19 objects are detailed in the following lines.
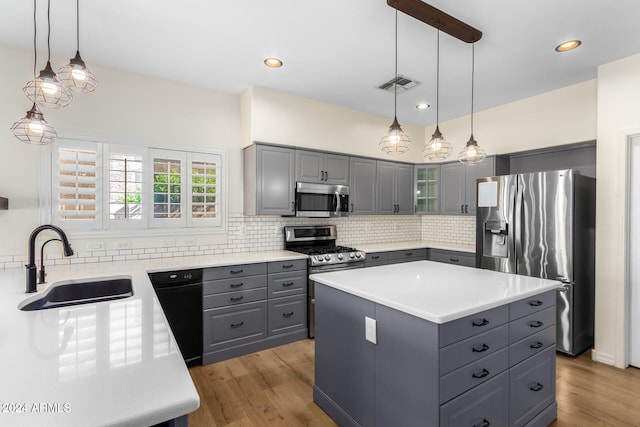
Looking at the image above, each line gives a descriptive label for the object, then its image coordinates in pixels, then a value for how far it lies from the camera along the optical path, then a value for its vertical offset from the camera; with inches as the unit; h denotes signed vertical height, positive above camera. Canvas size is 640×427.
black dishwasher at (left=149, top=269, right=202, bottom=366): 114.2 -33.8
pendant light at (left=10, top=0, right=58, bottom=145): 77.5 +21.1
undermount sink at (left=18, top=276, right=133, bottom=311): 82.0 -22.7
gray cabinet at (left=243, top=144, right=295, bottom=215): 145.6 +14.9
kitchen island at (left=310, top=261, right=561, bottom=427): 62.7 -31.0
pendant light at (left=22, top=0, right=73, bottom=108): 66.0 +26.2
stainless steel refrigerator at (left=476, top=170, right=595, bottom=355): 123.3 -10.8
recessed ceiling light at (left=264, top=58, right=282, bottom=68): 120.6 +57.1
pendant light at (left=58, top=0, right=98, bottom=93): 67.8 +29.3
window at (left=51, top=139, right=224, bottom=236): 119.0 +10.3
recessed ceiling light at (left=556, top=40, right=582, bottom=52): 106.6 +56.2
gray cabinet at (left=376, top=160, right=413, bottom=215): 188.7 +14.4
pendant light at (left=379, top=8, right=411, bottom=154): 93.2 +21.2
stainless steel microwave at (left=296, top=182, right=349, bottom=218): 156.8 +6.1
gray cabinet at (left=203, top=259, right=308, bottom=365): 123.8 -39.4
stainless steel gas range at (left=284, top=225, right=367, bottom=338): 145.6 -19.0
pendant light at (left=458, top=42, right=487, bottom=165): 109.8 +20.3
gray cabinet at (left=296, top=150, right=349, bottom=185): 157.8 +22.8
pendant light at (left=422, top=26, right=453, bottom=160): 103.0 +21.0
